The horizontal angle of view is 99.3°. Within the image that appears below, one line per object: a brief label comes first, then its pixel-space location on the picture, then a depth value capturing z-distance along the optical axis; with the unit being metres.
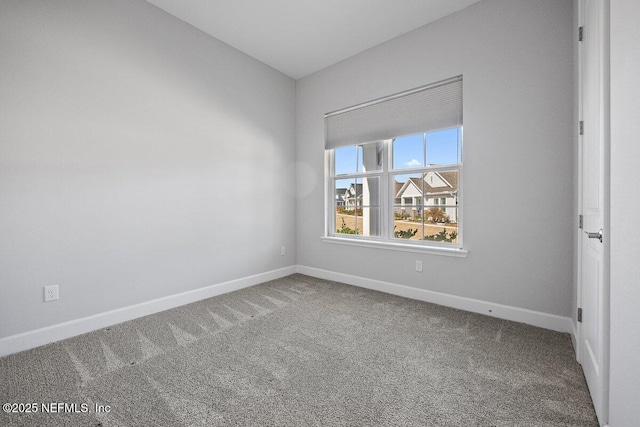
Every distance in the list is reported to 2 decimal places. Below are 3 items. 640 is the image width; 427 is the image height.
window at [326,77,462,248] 2.86
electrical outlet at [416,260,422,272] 2.97
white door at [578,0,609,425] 1.24
